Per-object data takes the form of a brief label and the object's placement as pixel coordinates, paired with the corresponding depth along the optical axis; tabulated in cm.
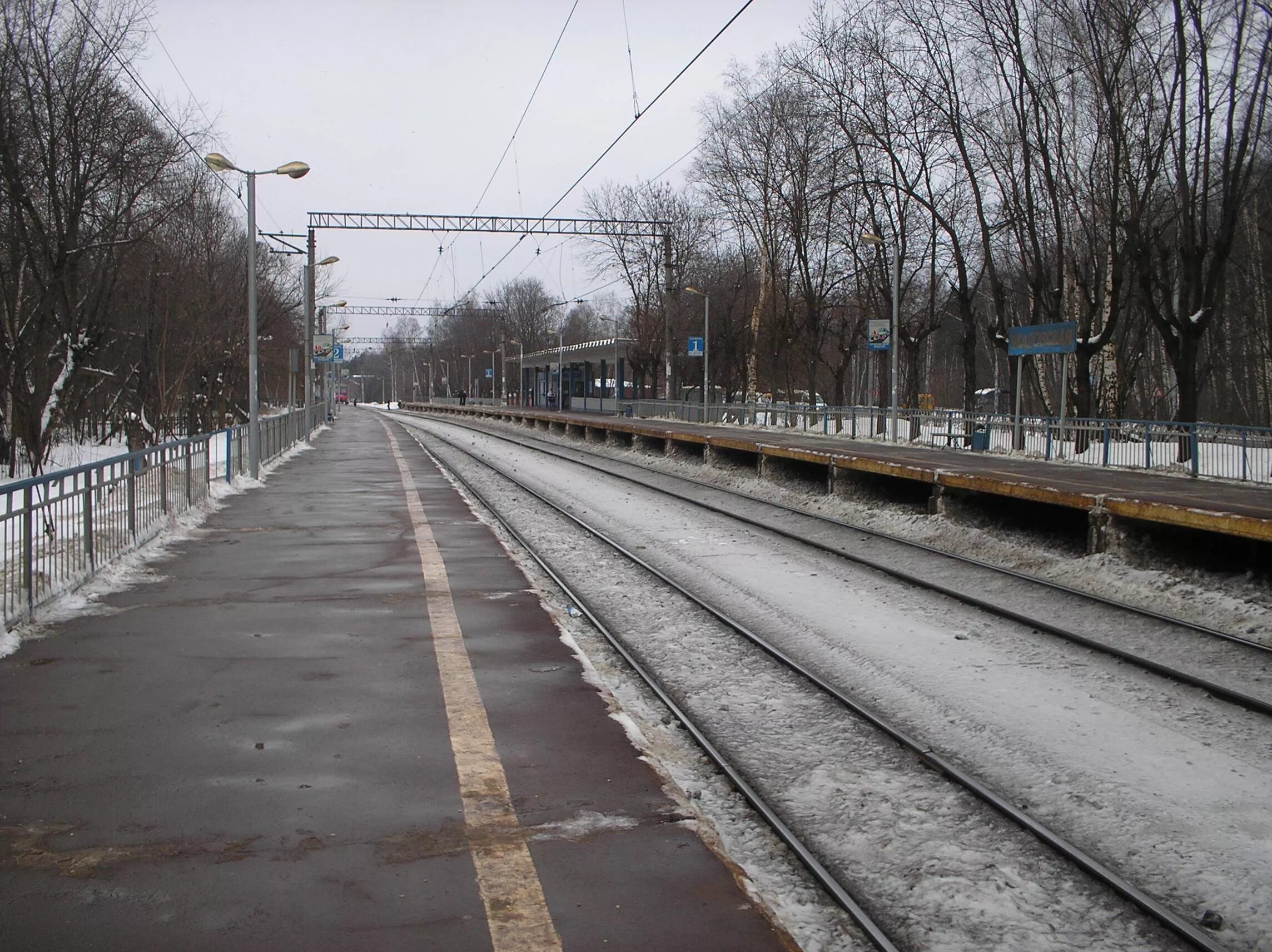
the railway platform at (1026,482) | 1180
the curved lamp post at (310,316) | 3844
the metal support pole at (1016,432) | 2662
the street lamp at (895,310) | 3241
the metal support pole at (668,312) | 4953
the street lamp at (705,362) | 4653
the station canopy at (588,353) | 6450
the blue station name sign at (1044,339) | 2570
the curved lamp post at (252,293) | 2144
